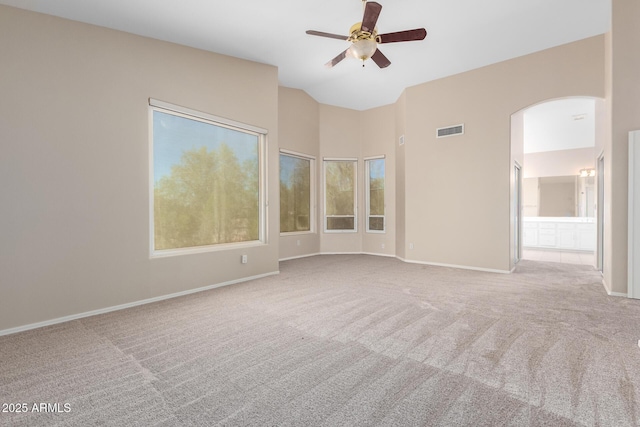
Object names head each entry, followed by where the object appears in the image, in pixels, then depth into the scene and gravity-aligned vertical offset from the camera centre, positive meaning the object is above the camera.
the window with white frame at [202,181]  3.92 +0.46
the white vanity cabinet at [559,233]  7.89 -0.61
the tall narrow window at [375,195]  7.57 +0.42
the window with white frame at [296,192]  7.00 +0.47
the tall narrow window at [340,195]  7.79 +0.43
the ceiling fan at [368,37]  3.14 +1.89
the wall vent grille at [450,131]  5.71 +1.56
